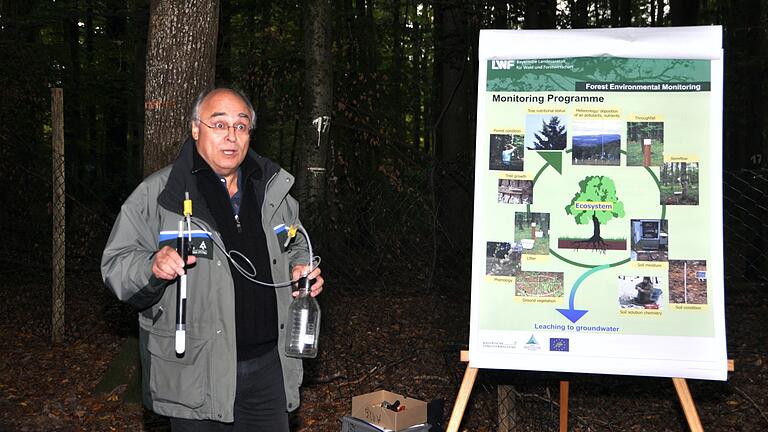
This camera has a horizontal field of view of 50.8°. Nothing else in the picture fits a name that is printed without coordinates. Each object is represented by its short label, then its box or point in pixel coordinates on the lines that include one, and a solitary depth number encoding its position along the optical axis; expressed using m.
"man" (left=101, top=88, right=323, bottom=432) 3.01
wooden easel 3.57
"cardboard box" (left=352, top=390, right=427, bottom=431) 4.54
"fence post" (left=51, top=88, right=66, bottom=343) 7.71
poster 3.68
